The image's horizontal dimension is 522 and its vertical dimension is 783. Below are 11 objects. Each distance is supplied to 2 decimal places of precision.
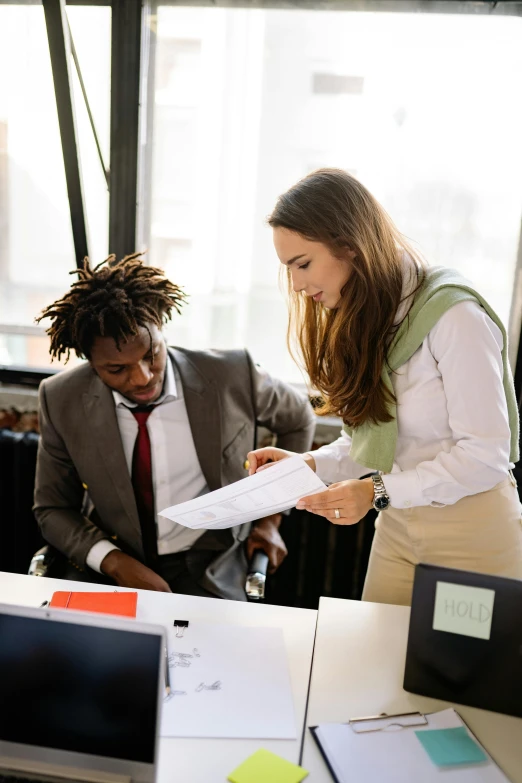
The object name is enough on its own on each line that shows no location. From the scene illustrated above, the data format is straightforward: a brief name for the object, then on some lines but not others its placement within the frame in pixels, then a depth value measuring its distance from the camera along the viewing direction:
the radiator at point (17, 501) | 2.44
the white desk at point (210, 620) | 0.99
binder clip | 1.32
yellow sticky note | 0.97
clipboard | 0.98
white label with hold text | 1.08
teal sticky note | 1.01
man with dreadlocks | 1.85
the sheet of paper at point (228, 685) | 1.07
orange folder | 1.35
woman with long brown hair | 1.30
